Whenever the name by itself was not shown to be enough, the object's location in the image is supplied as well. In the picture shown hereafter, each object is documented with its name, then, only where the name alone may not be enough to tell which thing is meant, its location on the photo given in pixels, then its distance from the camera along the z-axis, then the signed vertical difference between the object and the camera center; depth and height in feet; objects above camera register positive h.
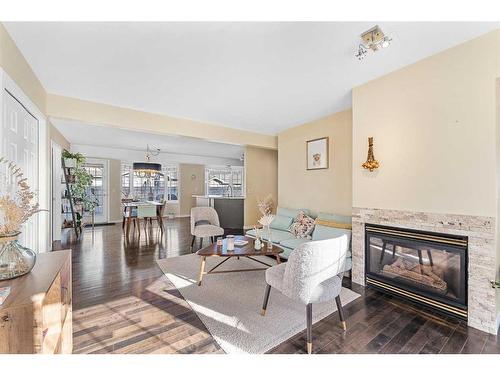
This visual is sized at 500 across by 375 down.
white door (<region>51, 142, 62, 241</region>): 15.84 +0.09
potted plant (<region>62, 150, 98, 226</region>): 18.43 +0.60
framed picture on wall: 14.11 +2.30
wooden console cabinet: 3.34 -1.91
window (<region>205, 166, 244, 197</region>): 32.71 +1.33
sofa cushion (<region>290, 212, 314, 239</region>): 13.05 -2.15
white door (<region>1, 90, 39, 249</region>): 6.52 +1.61
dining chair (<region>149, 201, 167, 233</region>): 19.68 -1.78
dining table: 19.02 -1.77
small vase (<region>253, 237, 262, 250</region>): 10.09 -2.41
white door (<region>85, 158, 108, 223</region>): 24.64 +0.54
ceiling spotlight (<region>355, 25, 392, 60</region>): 6.31 +4.26
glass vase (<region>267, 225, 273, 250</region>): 10.16 -2.52
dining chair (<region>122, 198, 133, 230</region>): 19.45 -1.99
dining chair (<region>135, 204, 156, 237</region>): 18.52 -1.61
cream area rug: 6.27 -3.99
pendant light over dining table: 20.27 +2.00
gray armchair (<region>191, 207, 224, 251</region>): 14.30 -2.19
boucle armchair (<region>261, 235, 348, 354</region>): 5.98 -2.25
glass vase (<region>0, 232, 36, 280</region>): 4.14 -1.25
